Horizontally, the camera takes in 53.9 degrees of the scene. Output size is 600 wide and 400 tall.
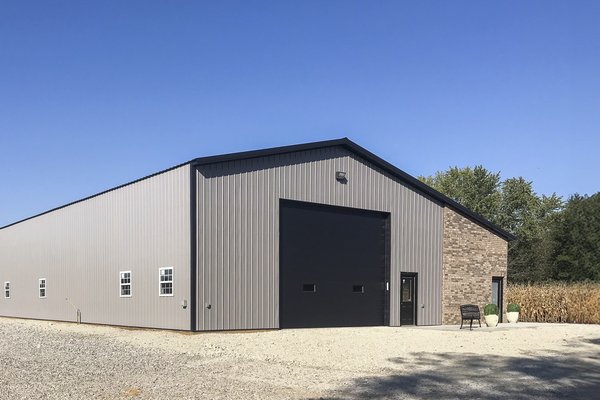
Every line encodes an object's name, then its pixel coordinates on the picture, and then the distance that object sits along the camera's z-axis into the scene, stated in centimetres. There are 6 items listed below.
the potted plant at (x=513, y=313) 2645
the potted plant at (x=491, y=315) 2358
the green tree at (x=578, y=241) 5234
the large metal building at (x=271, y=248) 1823
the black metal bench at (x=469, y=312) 2183
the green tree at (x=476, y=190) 6500
